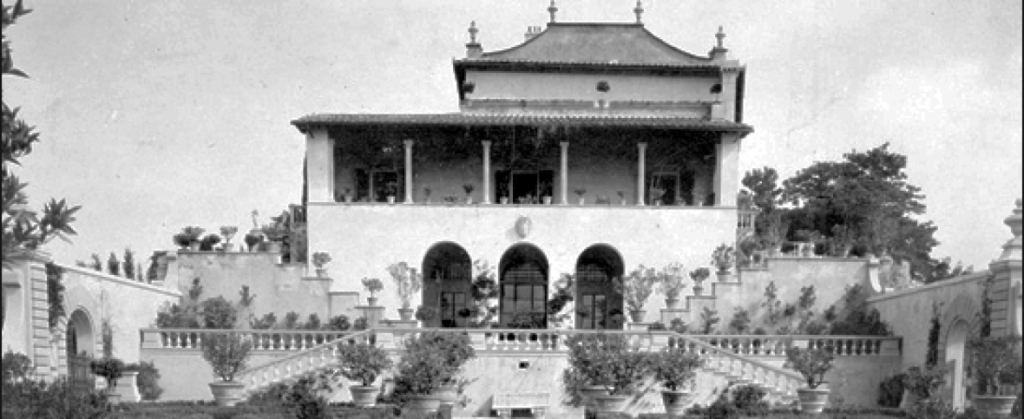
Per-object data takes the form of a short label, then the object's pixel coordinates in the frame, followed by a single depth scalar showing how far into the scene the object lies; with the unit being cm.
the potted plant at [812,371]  2105
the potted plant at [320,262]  2894
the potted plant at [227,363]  2175
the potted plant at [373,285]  2816
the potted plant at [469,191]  3130
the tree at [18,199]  852
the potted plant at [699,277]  2822
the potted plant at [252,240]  3007
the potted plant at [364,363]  2212
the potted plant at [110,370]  2120
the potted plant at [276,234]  3200
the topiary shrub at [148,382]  2413
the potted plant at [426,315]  2808
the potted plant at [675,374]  2136
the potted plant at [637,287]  2872
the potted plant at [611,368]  2177
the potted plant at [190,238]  2870
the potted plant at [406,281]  2955
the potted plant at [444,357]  2216
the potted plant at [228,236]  2867
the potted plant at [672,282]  2833
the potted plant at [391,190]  3319
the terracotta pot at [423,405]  2147
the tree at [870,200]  4322
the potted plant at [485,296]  2986
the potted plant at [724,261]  2856
